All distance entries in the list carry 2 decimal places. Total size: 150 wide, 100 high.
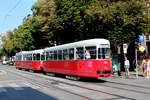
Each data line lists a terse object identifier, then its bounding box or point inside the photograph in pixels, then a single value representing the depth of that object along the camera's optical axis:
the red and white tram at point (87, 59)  13.37
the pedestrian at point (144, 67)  16.31
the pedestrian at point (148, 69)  16.12
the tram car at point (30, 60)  22.91
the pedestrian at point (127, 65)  17.07
